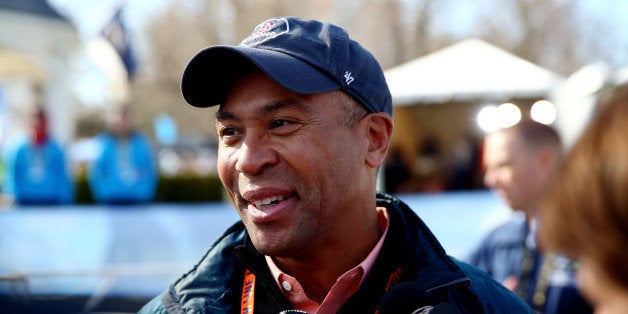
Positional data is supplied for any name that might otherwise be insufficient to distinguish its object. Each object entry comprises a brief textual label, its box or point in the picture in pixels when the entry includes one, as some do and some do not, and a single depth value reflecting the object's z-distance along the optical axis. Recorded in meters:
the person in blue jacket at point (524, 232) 4.00
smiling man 2.19
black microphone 1.78
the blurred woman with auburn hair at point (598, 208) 1.07
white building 14.70
